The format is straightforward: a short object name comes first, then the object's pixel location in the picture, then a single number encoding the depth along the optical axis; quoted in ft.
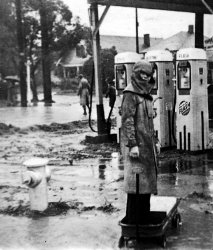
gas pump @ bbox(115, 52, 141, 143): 36.11
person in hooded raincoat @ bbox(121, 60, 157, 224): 16.25
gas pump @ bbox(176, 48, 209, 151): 32.55
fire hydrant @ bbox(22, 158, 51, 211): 20.25
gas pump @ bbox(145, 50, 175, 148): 34.19
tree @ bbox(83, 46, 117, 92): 147.95
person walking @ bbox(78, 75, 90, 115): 71.05
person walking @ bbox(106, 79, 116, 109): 58.07
